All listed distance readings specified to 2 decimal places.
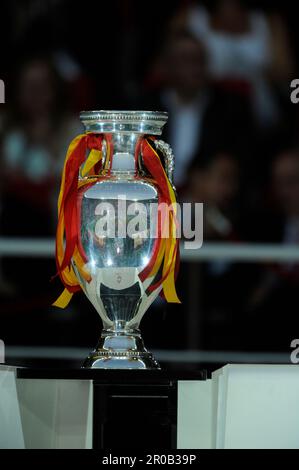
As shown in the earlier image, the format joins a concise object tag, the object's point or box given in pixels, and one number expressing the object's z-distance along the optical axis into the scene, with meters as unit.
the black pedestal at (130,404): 3.63
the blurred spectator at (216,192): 7.25
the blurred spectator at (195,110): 7.46
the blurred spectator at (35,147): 7.33
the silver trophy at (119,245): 3.84
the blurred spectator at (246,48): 7.64
